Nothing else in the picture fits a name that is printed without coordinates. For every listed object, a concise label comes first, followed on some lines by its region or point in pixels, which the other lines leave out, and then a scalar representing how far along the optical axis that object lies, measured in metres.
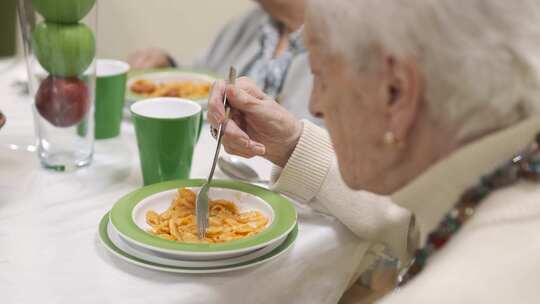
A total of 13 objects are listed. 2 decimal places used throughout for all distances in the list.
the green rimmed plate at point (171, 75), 1.60
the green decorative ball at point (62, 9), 1.10
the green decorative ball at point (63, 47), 1.12
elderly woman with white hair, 0.69
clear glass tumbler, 1.12
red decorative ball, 1.16
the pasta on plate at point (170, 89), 1.49
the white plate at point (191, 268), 0.87
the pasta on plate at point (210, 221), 0.94
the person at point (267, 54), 1.76
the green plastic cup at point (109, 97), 1.29
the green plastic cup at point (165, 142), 1.09
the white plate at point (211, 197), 0.88
